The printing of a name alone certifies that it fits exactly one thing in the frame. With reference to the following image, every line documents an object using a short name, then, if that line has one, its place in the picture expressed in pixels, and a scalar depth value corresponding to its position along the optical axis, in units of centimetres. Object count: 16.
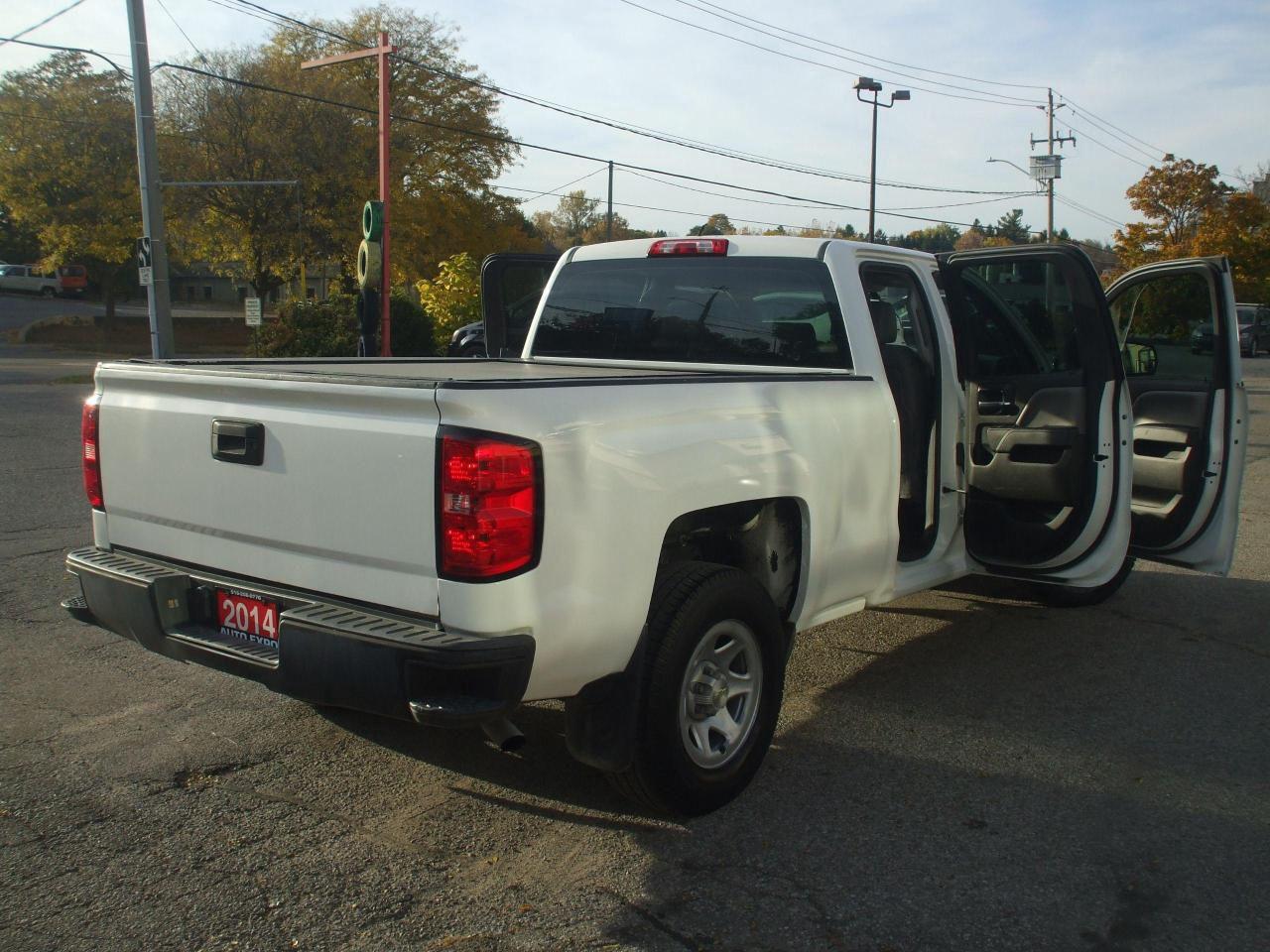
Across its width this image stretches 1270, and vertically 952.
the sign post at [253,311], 2677
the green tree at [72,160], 3506
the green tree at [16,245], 6900
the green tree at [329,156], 3553
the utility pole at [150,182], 1684
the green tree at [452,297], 2316
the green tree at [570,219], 8331
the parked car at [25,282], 6475
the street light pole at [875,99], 3678
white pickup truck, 302
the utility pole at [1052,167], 4625
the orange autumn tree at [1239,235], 3606
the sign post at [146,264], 1709
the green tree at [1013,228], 7706
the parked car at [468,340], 2230
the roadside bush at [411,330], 2361
